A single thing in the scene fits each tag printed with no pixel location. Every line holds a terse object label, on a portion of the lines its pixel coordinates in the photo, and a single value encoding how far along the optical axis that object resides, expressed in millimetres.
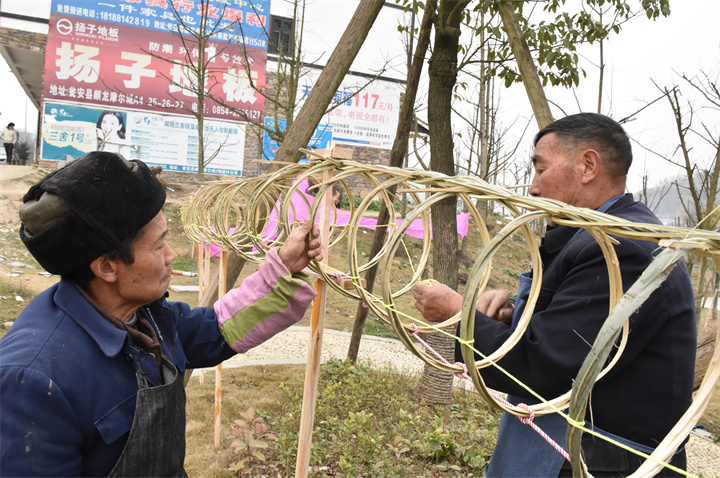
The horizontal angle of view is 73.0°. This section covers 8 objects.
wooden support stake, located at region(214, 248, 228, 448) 3598
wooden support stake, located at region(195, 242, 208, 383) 5465
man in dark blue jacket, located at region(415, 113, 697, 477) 1374
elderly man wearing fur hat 1121
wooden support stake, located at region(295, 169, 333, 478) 2252
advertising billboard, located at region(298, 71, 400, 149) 14562
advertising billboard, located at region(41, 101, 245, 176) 12609
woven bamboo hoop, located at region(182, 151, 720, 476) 924
